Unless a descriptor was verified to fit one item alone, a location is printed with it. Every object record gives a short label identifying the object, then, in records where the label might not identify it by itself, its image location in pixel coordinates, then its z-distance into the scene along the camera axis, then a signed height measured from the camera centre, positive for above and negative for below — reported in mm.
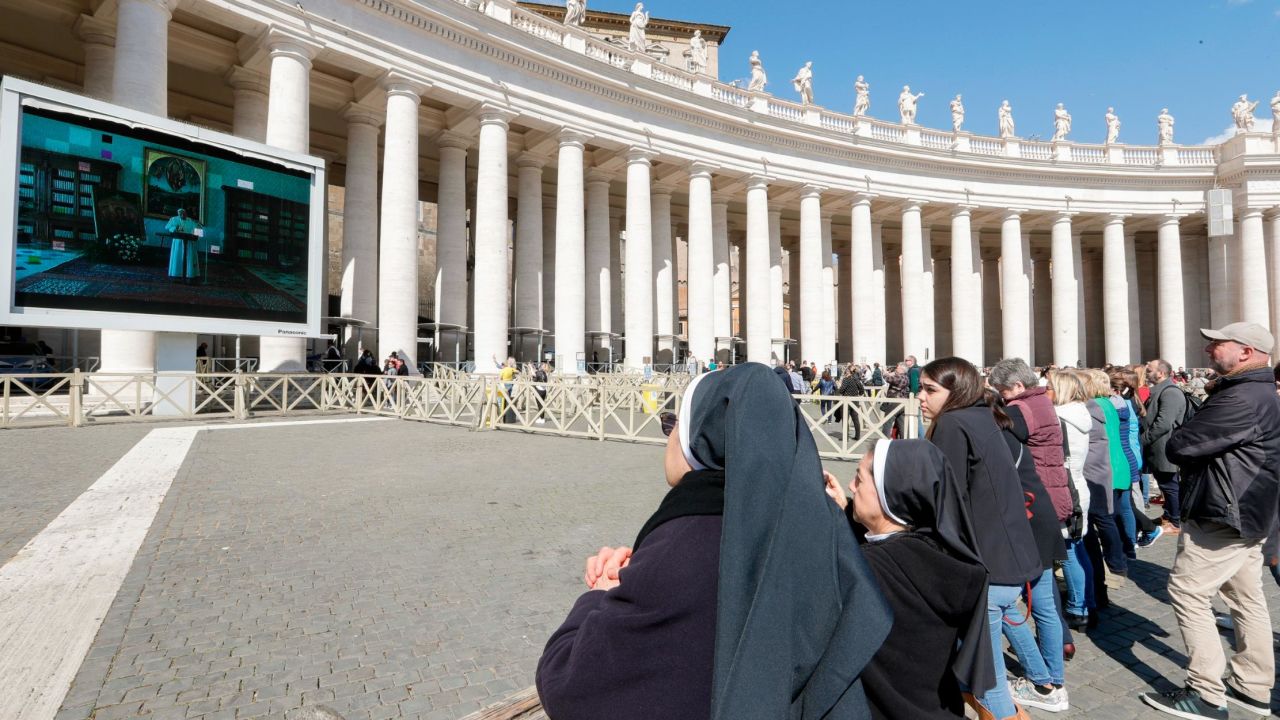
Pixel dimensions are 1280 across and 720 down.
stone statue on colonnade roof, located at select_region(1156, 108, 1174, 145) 34531 +13864
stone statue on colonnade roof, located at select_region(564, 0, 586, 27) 24344 +14653
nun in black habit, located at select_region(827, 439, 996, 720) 1763 -641
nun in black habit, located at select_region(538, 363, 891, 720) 1228 -478
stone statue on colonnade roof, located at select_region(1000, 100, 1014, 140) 33938 +14054
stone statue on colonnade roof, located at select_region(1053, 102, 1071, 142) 34031 +14027
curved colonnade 19328 +8662
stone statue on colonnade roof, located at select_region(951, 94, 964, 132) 32938 +14012
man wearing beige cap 3311 -831
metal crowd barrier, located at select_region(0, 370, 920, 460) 12539 -659
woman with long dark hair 2902 -616
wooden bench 1913 -1062
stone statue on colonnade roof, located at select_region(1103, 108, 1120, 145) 34625 +14041
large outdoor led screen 11820 +3320
